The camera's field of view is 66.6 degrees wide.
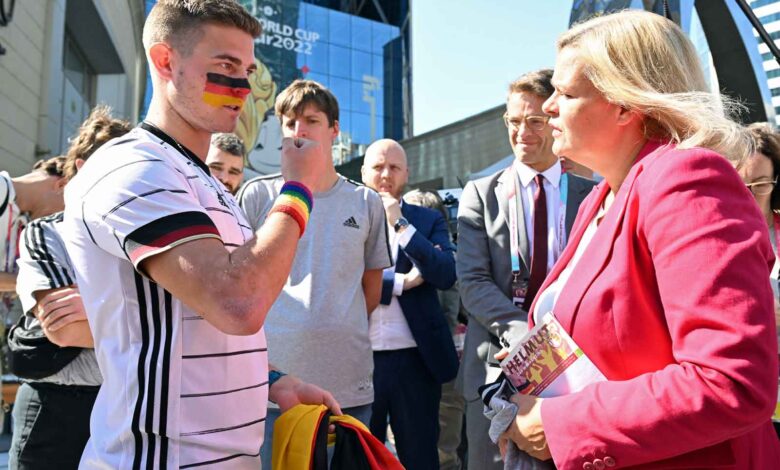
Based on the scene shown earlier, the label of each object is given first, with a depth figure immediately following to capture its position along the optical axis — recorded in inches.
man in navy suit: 134.5
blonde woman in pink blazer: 42.1
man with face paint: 47.7
